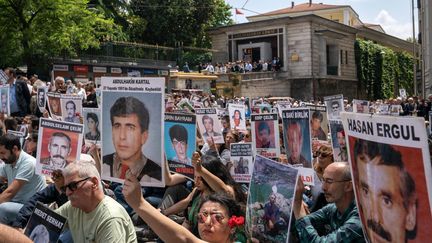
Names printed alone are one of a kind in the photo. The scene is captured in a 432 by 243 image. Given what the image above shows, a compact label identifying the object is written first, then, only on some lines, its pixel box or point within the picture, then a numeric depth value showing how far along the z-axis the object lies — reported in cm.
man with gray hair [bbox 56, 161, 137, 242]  407
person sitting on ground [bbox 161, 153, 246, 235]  523
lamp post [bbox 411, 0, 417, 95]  3584
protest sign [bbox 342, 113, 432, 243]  209
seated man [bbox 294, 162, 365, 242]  373
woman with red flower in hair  303
